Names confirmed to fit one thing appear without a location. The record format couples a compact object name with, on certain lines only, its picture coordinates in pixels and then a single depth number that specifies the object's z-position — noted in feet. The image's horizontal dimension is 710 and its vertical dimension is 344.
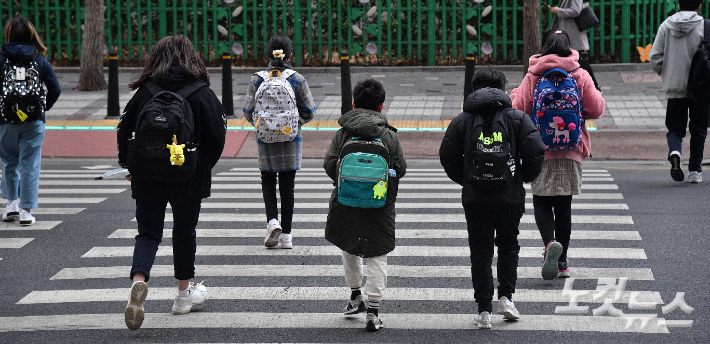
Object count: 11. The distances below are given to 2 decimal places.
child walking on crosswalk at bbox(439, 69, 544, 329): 33.04
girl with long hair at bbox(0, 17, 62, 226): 50.81
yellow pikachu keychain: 32.59
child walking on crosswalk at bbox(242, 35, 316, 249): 46.17
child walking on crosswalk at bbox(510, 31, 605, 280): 39.72
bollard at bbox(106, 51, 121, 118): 92.80
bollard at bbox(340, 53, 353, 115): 94.62
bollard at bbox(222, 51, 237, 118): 94.52
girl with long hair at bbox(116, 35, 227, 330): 33.87
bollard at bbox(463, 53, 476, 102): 93.91
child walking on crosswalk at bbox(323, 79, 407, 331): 33.37
